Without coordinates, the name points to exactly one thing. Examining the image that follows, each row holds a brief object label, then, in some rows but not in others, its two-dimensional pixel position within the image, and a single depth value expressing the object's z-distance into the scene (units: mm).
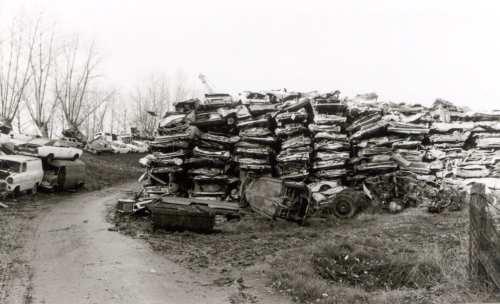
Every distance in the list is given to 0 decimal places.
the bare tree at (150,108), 85438
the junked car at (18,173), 22661
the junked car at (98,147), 49672
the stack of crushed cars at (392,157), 19938
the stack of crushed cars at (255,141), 21438
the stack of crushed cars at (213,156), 22156
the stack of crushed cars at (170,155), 22344
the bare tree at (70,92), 56525
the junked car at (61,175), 26672
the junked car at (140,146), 60700
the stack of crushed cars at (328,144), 21125
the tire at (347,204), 19000
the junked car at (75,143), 45519
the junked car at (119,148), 53834
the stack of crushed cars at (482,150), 21406
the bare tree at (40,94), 51156
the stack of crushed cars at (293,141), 20688
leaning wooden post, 8281
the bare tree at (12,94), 49031
